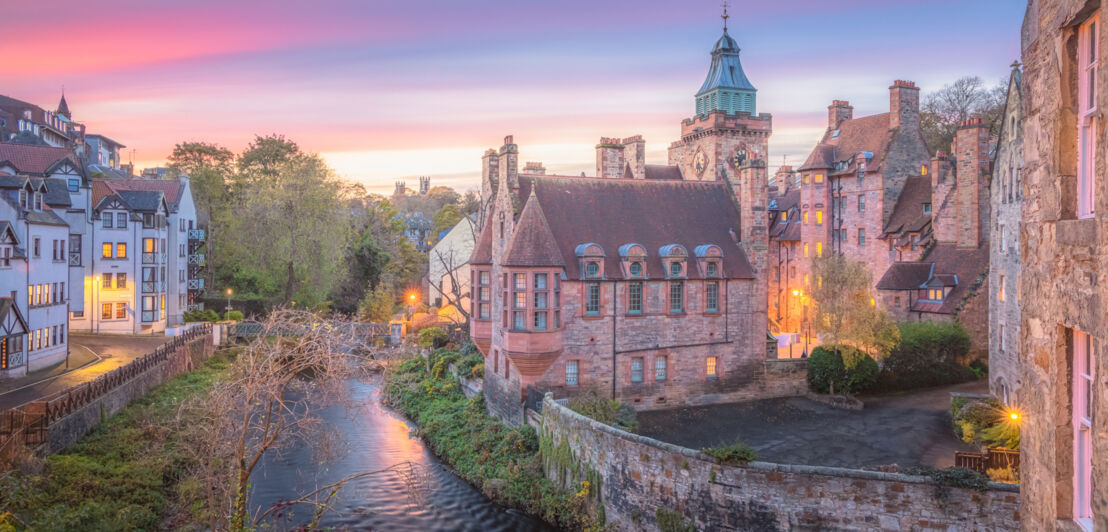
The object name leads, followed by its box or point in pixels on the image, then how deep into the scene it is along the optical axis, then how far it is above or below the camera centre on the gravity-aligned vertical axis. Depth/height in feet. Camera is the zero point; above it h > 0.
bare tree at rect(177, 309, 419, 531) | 51.01 -9.20
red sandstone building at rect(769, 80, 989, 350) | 119.85 +10.75
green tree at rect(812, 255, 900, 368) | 102.32 -6.87
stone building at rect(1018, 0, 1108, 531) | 15.84 +0.15
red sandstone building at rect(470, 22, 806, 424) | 89.30 -2.40
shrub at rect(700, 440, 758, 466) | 56.13 -14.10
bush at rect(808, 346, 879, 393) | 102.12 -14.11
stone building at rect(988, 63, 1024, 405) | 84.94 +2.34
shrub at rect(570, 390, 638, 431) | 77.51 -15.16
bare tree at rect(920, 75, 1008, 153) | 177.39 +40.97
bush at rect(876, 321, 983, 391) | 107.76 -12.88
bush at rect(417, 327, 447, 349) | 140.46 -13.24
